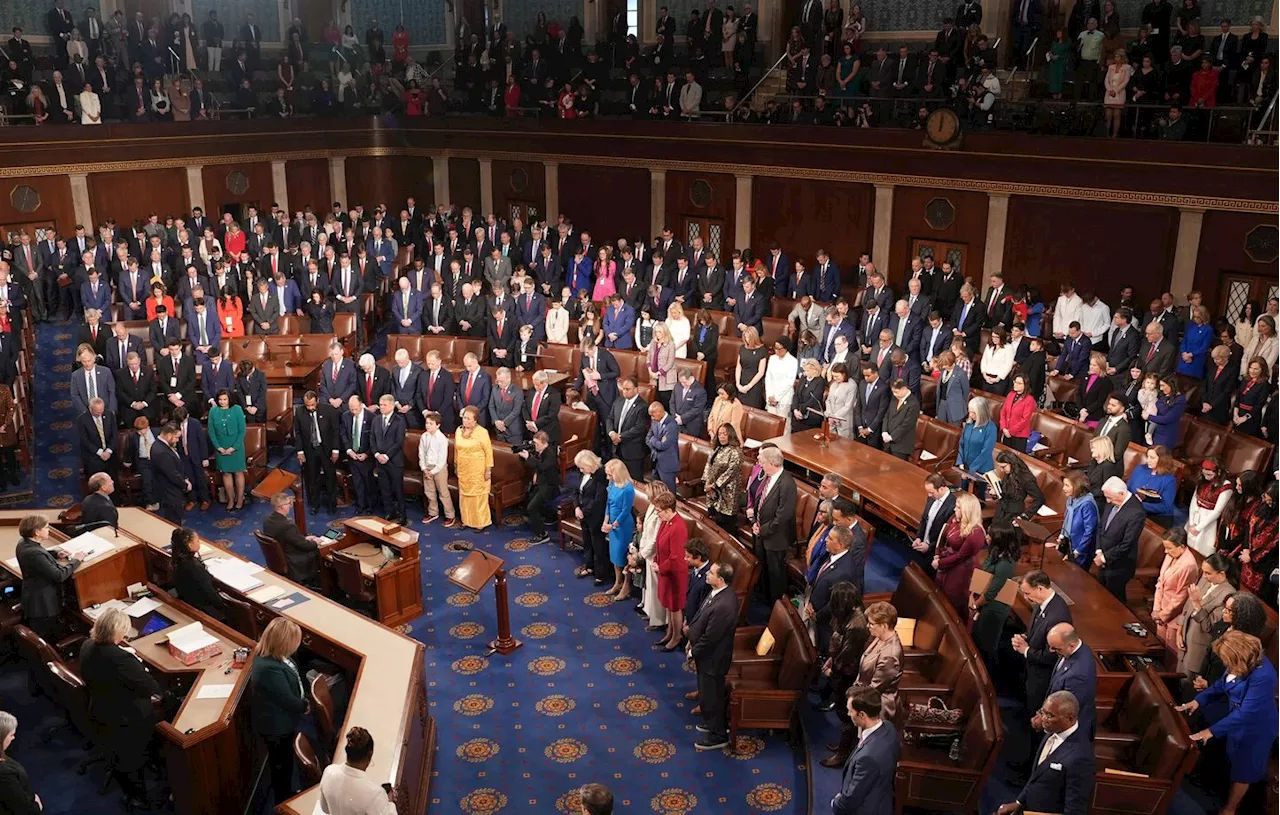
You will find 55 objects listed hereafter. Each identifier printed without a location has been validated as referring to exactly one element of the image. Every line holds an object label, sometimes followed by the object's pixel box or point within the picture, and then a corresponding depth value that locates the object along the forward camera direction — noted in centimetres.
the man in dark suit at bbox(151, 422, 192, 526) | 1147
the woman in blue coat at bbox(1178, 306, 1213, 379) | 1320
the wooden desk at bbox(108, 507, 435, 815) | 649
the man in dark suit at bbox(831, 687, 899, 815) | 594
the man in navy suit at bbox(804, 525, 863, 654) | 813
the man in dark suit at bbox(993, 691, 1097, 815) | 612
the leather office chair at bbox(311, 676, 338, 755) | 704
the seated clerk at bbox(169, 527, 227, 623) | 842
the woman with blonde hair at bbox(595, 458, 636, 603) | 1002
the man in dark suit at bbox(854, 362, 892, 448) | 1184
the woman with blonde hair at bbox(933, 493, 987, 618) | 833
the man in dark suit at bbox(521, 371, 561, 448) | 1227
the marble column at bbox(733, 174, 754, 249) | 2058
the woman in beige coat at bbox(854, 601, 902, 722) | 696
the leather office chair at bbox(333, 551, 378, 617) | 984
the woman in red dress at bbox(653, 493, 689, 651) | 895
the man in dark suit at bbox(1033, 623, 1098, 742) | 662
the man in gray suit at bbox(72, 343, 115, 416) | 1254
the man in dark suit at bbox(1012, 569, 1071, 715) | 740
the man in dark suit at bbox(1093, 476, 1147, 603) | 853
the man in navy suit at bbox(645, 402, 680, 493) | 1130
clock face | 1706
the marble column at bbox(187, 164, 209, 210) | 2281
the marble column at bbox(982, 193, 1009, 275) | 1753
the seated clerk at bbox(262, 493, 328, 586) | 948
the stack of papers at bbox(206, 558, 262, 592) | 881
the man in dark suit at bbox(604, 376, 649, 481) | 1199
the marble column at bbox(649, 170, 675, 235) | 2177
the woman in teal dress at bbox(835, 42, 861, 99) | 1895
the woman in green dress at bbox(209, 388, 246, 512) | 1221
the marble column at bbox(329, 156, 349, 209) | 2520
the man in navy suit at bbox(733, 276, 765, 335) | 1600
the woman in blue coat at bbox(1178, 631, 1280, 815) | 668
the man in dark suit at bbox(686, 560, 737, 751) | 768
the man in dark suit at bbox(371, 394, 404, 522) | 1190
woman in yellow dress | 1145
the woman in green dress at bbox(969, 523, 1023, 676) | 813
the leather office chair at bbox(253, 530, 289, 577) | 955
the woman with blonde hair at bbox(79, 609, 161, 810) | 697
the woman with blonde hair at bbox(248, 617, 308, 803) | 693
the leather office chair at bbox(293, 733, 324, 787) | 636
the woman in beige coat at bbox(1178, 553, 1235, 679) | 744
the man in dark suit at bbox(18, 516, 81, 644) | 834
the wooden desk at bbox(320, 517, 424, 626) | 979
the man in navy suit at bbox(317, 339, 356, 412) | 1288
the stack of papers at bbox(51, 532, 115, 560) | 880
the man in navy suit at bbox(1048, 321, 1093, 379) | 1335
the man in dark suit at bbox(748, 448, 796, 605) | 942
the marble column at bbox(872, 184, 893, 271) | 1880
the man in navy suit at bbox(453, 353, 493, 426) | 1276
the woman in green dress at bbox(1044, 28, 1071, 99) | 1708
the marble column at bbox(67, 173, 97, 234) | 2111
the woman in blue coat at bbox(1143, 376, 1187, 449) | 1141
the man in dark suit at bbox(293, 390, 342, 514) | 1217
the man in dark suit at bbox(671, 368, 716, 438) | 1246
